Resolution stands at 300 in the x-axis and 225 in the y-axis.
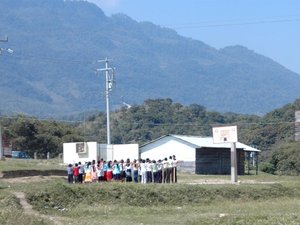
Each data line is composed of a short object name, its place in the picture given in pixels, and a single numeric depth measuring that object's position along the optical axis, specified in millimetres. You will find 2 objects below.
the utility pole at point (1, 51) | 62744
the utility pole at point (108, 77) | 81438
